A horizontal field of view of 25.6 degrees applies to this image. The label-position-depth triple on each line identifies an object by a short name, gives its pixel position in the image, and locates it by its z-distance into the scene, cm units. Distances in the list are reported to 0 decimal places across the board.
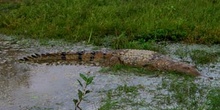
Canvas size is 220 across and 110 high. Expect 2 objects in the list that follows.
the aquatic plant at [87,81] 398
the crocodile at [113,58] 707
